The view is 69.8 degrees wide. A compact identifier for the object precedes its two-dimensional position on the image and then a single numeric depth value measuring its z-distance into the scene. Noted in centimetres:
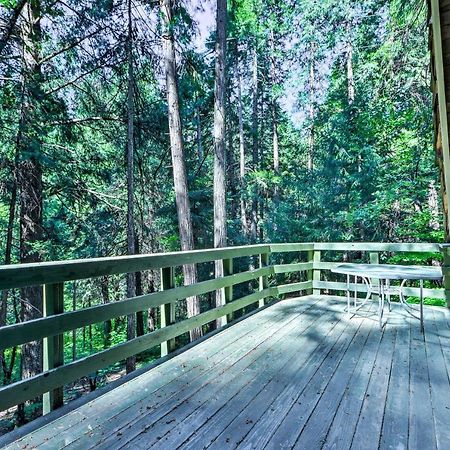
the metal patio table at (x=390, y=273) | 324
